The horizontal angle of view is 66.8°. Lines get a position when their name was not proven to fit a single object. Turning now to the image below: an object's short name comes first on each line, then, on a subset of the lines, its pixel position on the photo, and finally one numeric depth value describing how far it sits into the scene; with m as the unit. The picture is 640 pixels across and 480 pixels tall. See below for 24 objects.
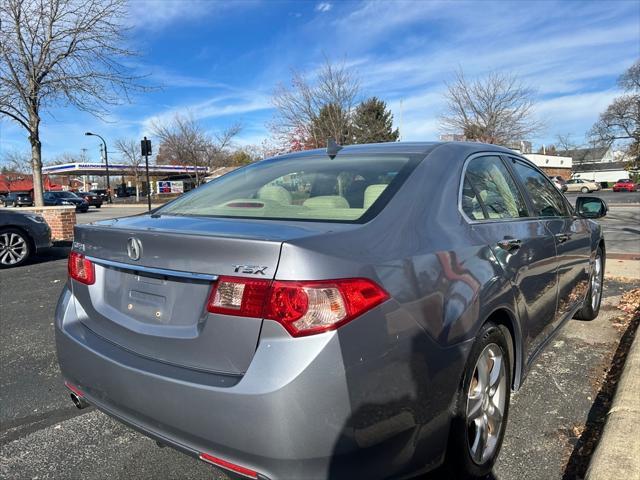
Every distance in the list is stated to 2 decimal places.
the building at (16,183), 66.75
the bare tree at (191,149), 41.09
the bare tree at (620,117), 50.31
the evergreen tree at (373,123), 28.21
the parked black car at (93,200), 38.41
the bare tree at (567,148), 96.75
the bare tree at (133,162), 53.12
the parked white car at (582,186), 51.22
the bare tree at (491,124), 27.30
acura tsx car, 1.60
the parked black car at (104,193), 48.22
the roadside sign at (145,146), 17.36
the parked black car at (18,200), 37.59
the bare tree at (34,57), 11.11
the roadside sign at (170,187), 53.78
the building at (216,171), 49.92
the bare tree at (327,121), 22.84
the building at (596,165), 77.12
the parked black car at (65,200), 30.22
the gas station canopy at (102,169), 51.94
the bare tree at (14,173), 65.62
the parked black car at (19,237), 8.27
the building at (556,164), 72.46
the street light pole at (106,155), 46.69
